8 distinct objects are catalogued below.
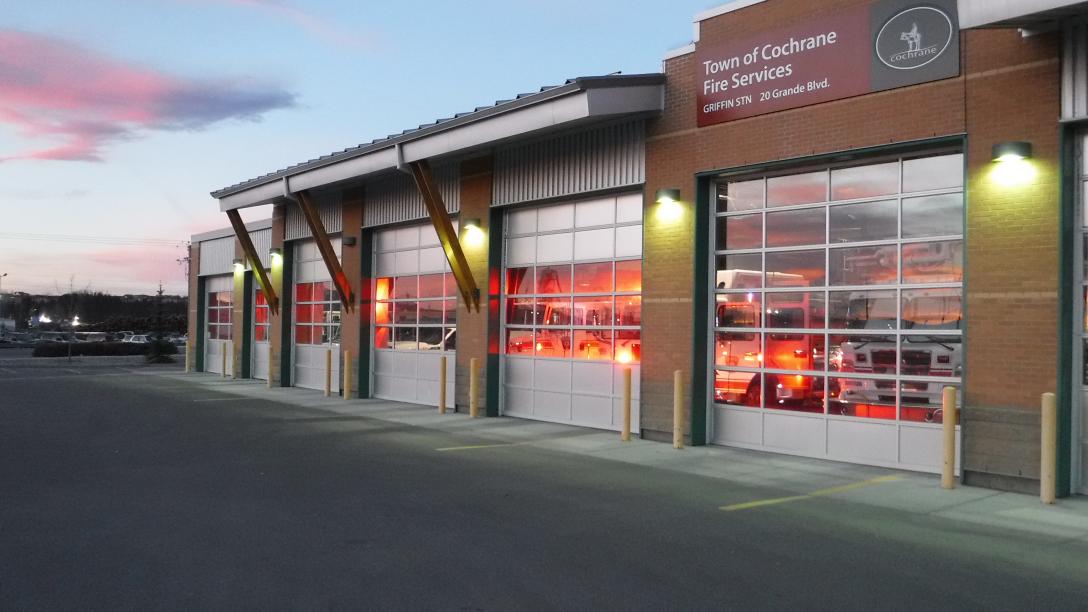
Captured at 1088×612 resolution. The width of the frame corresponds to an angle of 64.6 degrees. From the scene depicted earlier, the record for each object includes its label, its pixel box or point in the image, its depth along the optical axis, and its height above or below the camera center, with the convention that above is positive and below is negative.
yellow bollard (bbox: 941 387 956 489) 10.09 -1.31
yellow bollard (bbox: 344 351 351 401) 22.11 -1.47
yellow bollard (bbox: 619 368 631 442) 14.14 -1.47
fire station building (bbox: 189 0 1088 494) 9.93 +1.38
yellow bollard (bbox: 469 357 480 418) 17.69 -1.36
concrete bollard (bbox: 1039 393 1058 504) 9.24 -1.33
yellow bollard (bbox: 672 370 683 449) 13.27 -1.35
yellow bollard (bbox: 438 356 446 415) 18.62 -1.47
